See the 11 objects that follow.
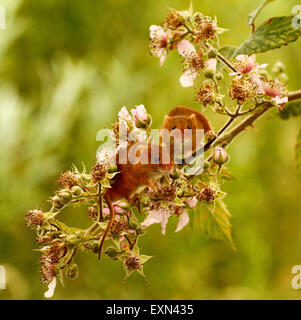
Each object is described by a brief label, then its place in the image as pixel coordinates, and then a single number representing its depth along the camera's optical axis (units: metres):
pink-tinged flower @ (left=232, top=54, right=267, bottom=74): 0.96
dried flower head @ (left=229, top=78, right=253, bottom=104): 0.94
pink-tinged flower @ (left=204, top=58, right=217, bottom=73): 0.95
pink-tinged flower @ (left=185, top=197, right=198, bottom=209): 0.96
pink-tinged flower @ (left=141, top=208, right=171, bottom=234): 0.95
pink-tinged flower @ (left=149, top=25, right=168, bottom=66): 0.98
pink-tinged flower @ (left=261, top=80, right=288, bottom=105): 0.95
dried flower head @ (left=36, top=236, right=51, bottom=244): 0.93
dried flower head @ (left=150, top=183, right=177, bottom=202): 0.93
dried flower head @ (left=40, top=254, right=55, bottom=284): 0.94
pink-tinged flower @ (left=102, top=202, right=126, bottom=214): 0.95
